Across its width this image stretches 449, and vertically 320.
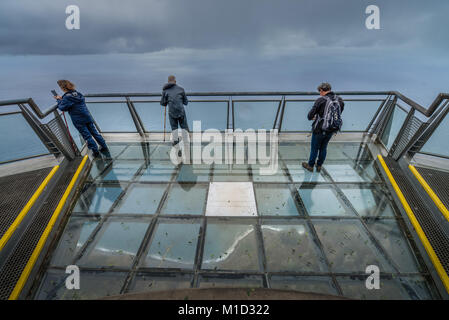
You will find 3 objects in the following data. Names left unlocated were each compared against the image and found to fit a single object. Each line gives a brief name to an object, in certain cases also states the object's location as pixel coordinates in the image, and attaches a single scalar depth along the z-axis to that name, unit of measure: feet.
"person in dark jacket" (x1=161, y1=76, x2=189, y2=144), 17.28
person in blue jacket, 15.75
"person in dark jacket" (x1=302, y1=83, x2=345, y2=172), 13.50
